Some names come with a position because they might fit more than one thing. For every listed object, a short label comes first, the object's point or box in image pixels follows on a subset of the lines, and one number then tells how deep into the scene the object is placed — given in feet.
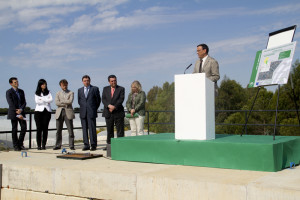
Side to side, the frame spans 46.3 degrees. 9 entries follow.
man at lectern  18.83
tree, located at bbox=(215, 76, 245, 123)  161.99
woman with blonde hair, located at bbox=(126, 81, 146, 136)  25.57
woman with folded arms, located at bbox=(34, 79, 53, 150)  25.74
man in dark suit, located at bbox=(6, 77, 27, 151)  25.45
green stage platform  14.01
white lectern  16.10
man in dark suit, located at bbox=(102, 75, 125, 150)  24.30
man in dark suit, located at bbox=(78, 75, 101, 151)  24.50
